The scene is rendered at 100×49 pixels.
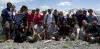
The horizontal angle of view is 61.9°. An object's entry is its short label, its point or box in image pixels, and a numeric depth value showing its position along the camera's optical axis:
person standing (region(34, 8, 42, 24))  6.66
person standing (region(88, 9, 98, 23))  6.71
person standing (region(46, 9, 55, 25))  6.82
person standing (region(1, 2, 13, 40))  6.30
